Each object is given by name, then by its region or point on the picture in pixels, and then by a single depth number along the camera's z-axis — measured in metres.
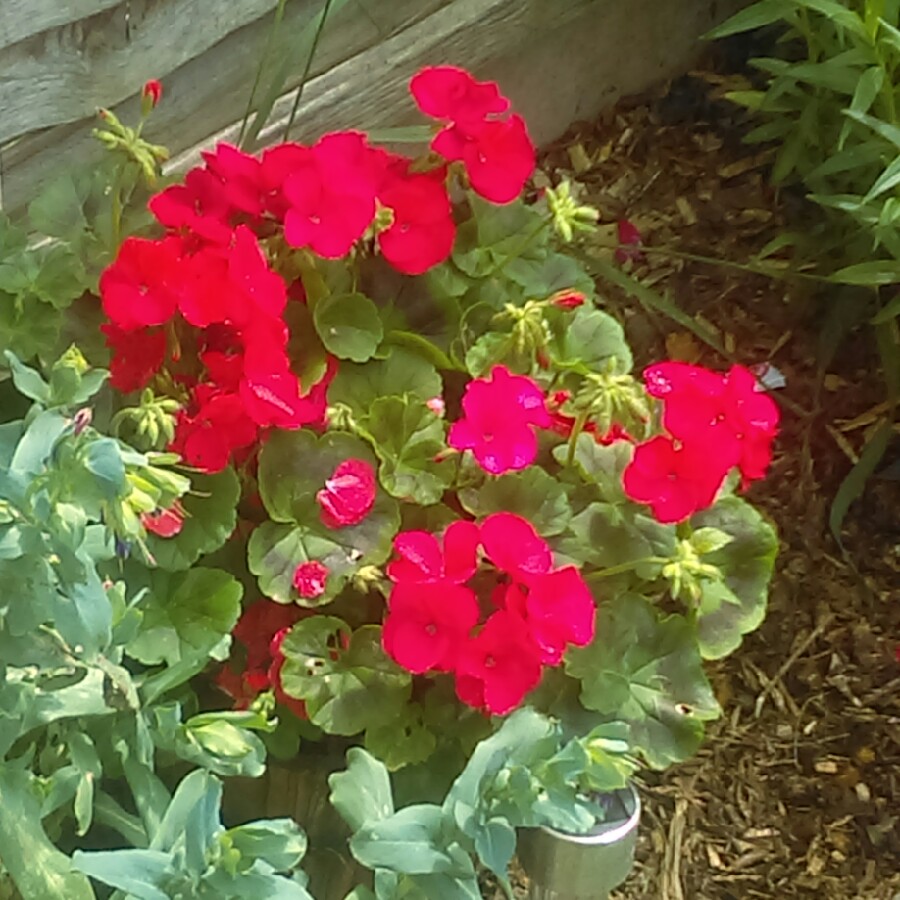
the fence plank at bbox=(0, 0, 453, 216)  1.43
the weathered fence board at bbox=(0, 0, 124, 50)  1.35
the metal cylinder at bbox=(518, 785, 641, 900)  1.32
